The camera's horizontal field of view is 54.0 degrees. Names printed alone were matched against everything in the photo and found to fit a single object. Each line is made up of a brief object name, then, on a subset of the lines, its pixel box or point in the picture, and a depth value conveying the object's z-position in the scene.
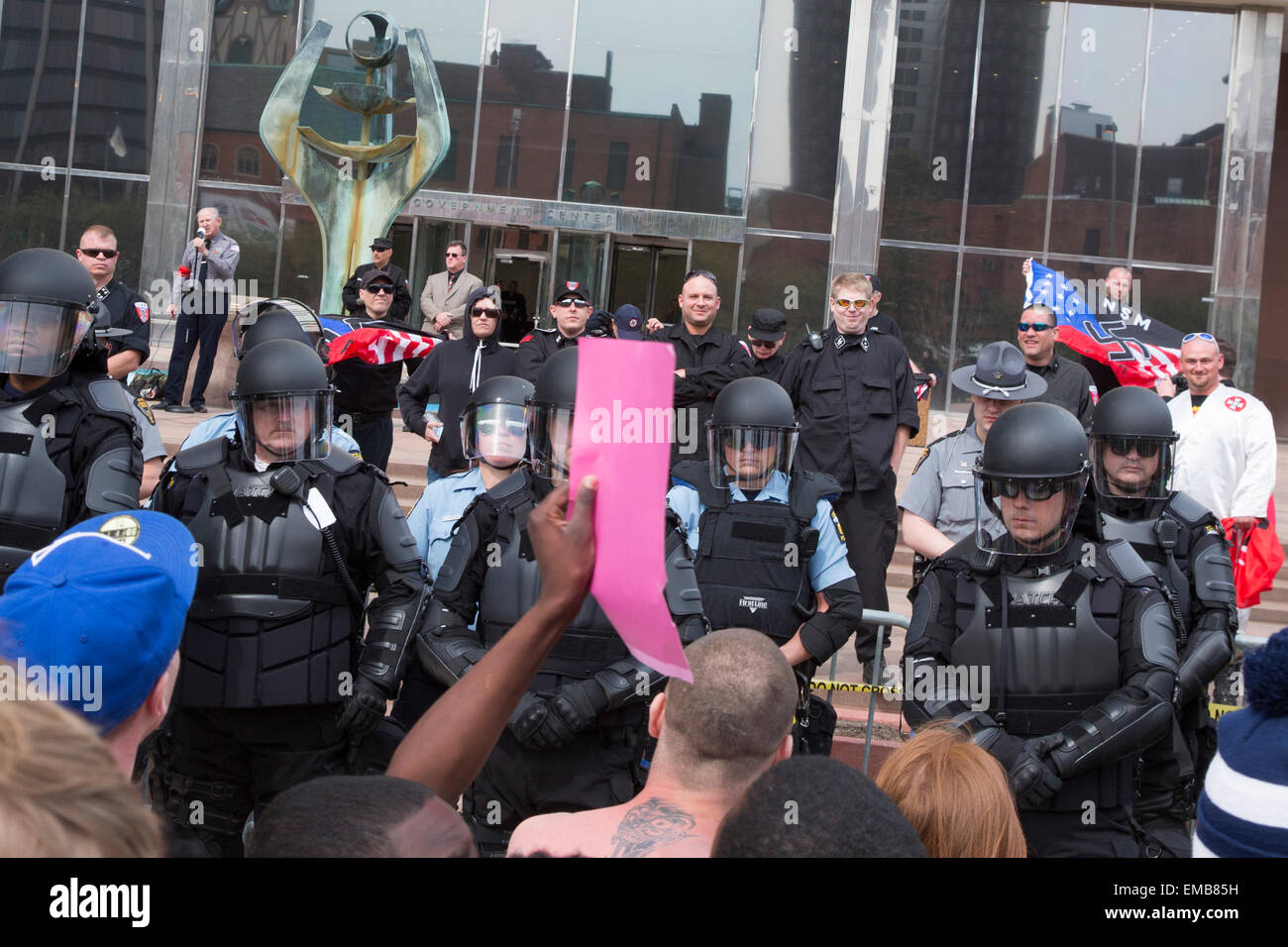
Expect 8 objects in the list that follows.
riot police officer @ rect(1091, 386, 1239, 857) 4.23
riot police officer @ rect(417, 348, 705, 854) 4.12
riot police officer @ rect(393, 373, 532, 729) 5.17
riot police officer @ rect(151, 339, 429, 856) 4.04
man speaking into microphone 12.28
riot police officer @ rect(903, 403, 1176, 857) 3.76
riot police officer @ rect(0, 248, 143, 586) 4.30
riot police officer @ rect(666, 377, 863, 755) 4.99
